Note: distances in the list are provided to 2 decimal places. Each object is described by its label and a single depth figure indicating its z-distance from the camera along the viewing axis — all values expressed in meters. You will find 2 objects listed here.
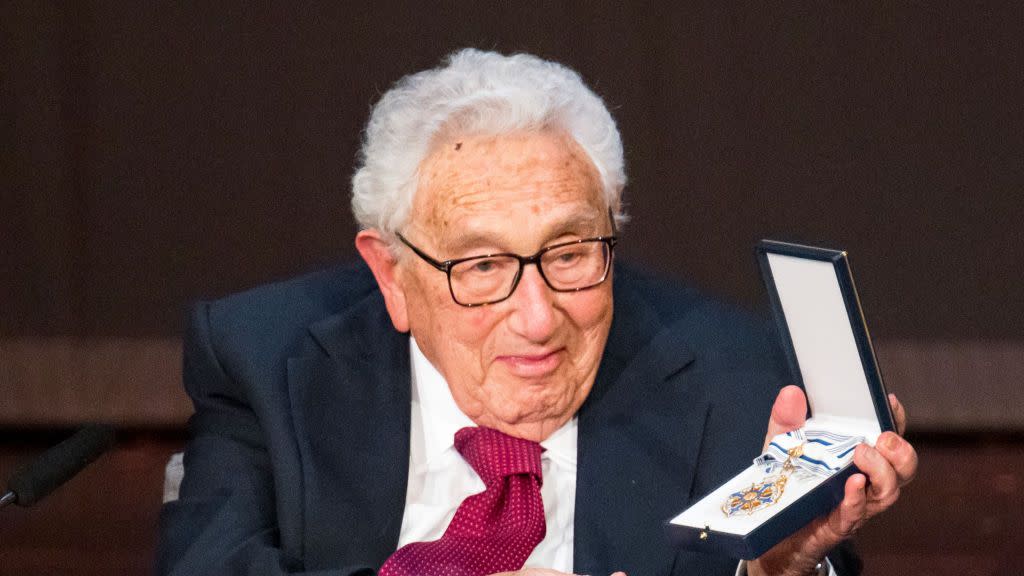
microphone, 5.94
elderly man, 6.04
